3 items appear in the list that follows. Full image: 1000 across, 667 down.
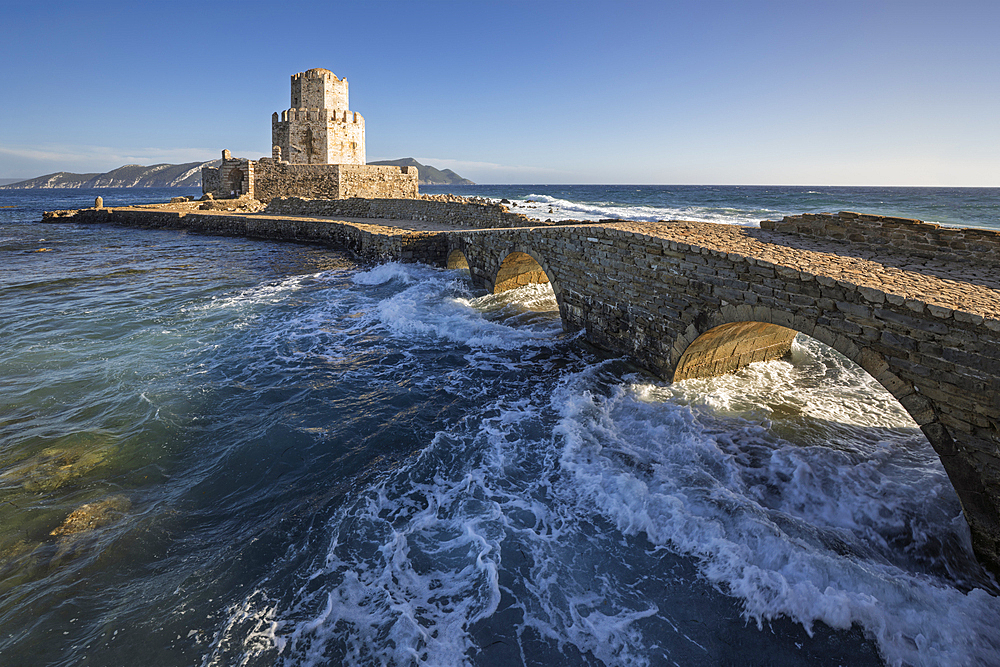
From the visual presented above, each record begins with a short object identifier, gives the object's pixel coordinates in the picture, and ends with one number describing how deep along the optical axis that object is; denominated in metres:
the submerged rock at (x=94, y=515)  4.47
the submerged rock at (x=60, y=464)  5.09
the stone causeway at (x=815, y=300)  3.75
